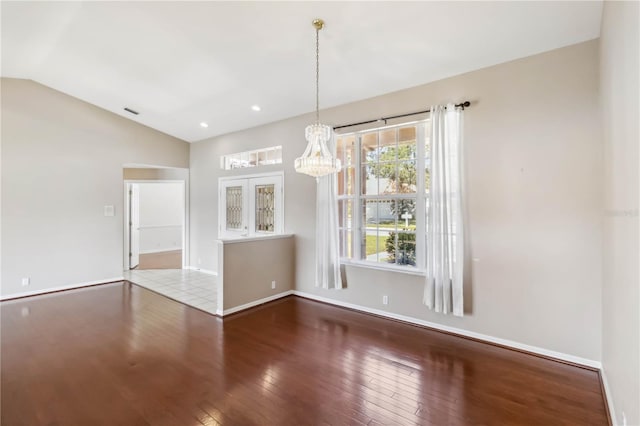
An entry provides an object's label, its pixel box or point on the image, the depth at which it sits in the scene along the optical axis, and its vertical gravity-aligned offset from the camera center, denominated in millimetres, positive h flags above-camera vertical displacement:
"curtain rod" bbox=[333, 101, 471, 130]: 3408 +1316
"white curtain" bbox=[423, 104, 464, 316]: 3365 +6
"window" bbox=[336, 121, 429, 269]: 3834 +305
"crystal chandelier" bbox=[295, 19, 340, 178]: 2955 +593
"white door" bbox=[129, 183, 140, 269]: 7262 -205
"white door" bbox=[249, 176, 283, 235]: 5473 +230
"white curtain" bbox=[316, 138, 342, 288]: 4449 -279
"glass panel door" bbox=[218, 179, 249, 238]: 6129 +169
